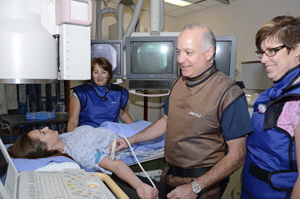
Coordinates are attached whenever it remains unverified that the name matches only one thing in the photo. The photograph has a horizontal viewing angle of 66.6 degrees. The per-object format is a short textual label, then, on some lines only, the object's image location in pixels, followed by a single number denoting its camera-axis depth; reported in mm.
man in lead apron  1101
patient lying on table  1324
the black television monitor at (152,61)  2346
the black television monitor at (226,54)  2264
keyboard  807
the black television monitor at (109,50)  2377
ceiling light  4176
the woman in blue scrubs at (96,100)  2129
